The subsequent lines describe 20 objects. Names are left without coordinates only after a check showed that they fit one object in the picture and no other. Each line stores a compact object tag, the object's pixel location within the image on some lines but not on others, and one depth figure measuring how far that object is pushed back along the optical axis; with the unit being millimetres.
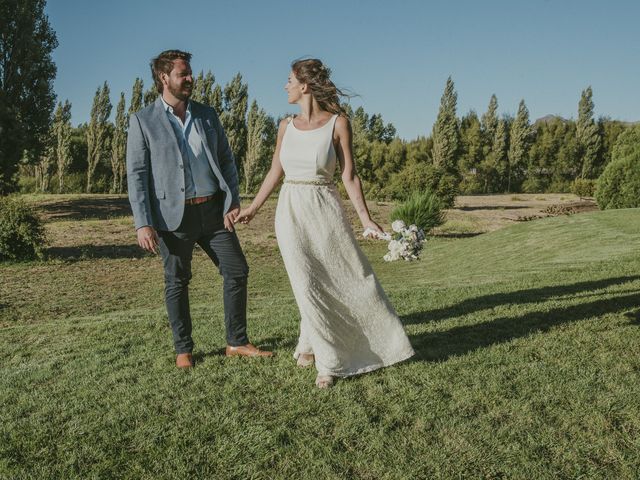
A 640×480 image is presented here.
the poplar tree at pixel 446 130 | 45781
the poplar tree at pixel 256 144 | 42938
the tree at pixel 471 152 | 50719
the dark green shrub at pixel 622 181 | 20594
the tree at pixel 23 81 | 22516
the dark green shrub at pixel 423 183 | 23391
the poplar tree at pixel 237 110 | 44312
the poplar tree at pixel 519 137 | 51500
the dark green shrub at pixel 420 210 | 17641
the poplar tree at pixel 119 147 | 40875
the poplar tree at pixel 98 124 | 40844
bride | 4051
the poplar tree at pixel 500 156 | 51531
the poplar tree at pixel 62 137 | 39531
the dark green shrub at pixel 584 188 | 41341
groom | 4391
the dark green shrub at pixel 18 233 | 15250
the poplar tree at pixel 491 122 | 52031
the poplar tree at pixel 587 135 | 52188
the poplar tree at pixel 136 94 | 41875
